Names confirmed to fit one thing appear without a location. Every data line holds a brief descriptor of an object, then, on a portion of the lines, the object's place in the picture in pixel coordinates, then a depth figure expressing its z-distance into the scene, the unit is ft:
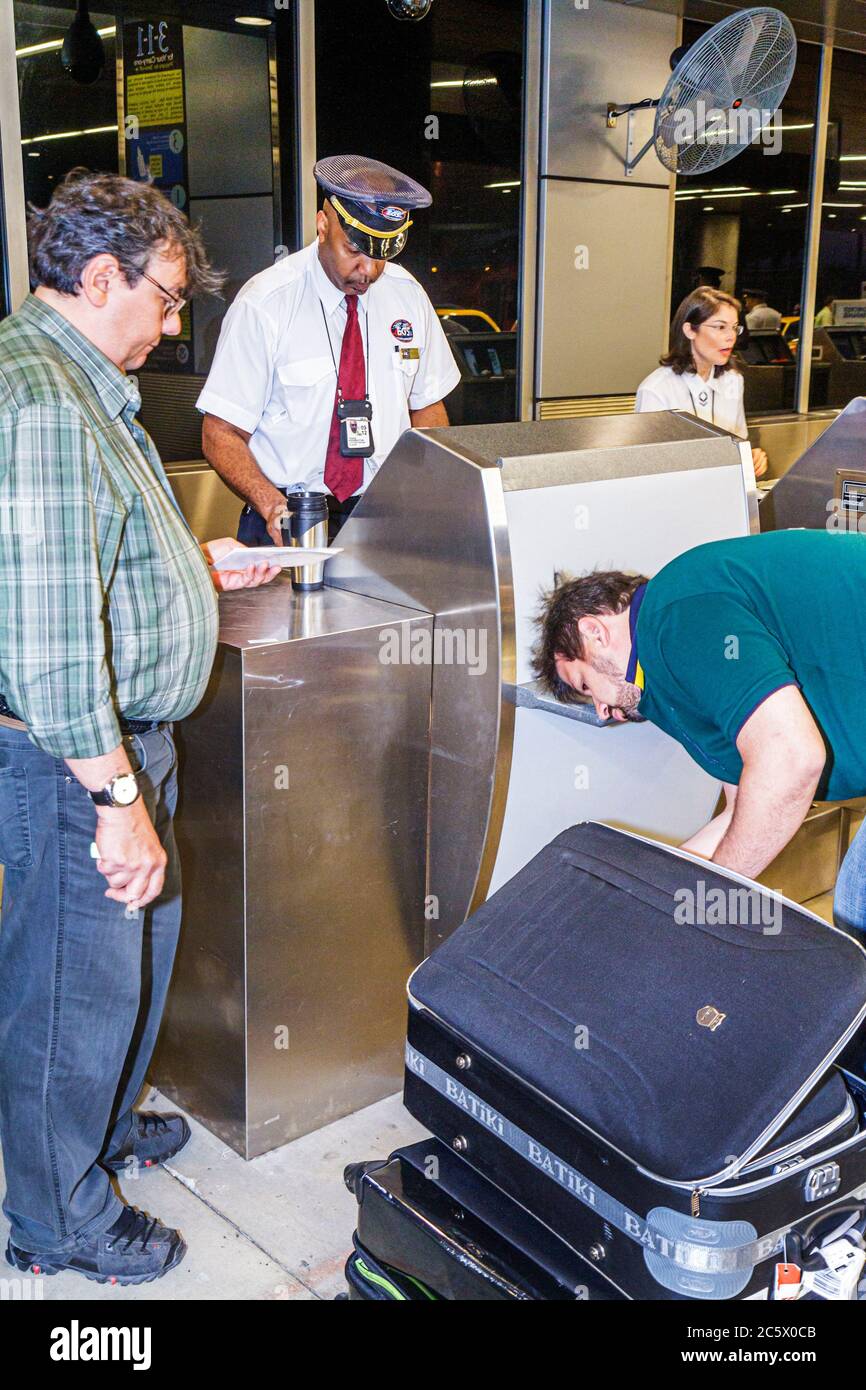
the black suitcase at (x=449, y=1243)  4.47
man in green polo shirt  5.22
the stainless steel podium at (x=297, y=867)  6.72
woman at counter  12.22
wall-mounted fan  11.72
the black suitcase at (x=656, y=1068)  3.97
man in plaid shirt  5.14
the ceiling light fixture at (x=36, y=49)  11.51
